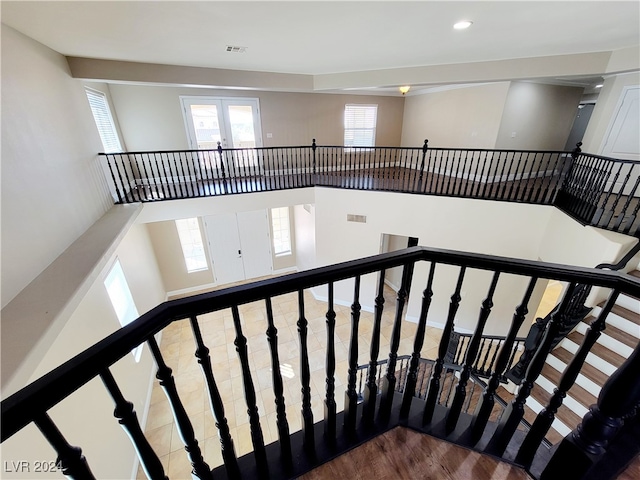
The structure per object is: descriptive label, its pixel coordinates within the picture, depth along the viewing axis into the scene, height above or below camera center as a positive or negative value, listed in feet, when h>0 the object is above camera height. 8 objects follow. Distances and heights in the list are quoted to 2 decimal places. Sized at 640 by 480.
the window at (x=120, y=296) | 12.25 -7.30
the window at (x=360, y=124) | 24.12 +0.56
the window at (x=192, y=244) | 21.81 -8.61
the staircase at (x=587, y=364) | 9.26 -7.87
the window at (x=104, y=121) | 15.49 +0.67
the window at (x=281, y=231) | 24.57 -8.55
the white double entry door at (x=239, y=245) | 22.75 -9.14
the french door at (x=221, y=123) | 19.48 +0.60
